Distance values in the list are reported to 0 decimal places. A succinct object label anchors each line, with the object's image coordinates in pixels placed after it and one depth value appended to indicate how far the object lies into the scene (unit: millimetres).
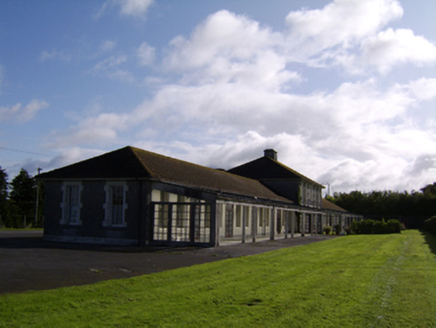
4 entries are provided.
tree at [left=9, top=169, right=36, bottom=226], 52500
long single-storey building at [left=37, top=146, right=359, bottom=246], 21156
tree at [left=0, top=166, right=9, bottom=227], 46250
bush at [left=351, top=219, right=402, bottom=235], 38094
